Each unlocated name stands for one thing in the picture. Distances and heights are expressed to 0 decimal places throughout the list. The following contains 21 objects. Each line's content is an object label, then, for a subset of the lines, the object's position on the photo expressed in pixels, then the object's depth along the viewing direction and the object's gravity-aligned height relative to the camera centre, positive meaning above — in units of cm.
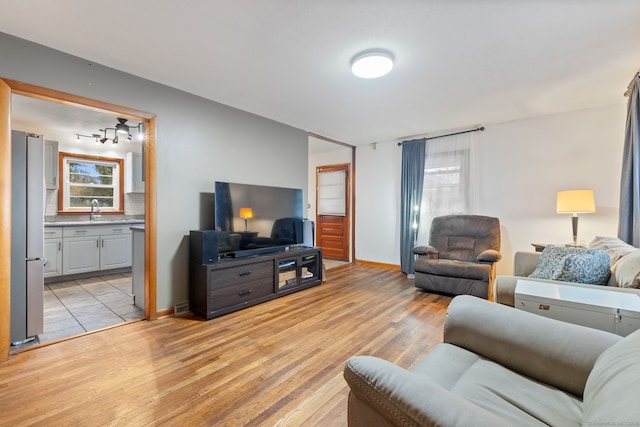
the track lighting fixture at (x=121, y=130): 381 +122
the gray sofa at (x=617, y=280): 176 -46
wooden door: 602 +4
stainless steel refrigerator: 221 -20
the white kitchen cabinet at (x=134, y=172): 527 +73
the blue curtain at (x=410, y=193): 478 +33
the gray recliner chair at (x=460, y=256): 351 -61
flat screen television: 317 -9
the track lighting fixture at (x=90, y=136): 463 +126
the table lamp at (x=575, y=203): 323 +11
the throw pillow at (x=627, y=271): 175 -39
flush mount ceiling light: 229 +126
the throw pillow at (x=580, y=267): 201 -40
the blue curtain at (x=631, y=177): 268 +37
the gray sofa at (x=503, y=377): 68 -54
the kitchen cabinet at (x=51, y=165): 444 +74
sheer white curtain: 439 +54
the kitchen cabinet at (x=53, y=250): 403 -58
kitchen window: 485 +51
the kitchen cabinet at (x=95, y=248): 423 -60
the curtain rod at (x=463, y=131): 428 +128
